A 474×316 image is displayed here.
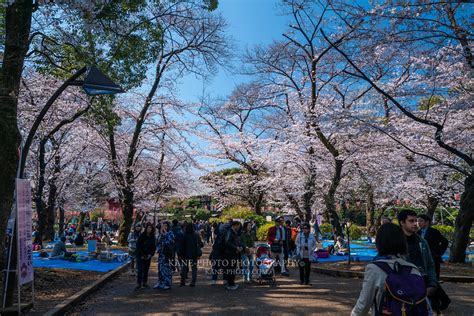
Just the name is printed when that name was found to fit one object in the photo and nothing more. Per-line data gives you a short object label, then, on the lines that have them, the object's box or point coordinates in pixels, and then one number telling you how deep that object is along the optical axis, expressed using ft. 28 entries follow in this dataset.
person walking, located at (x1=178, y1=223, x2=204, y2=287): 32.24
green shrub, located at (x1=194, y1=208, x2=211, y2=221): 138.62
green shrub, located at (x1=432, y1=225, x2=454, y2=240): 74.90
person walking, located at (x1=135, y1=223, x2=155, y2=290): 30.35
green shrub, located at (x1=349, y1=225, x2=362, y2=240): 82.47
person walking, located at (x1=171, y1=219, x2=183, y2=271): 32.78
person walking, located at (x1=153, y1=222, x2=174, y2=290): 31.07
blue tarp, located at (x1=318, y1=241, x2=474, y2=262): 48.39
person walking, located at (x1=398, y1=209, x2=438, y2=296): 13.20
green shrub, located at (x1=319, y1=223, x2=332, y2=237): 92.84
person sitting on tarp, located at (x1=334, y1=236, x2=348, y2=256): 54.80
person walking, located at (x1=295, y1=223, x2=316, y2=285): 30.35
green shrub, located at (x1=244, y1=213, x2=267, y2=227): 92.36
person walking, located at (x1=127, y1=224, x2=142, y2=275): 38.17
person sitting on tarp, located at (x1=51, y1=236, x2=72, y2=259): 48.80
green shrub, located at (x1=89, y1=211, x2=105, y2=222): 163.43
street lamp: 20.48
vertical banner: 19.83
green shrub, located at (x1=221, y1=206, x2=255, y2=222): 101.40
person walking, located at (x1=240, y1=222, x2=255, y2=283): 33.25
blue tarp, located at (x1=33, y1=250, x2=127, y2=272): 42.34
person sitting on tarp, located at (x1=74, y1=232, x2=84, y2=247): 66.90
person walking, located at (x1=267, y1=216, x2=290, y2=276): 36.76
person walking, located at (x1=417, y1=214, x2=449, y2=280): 19.97
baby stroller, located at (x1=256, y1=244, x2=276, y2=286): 32.89
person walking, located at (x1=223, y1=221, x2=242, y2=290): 31.01
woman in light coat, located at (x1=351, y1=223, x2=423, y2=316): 8.95
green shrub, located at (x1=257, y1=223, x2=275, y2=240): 81.20
